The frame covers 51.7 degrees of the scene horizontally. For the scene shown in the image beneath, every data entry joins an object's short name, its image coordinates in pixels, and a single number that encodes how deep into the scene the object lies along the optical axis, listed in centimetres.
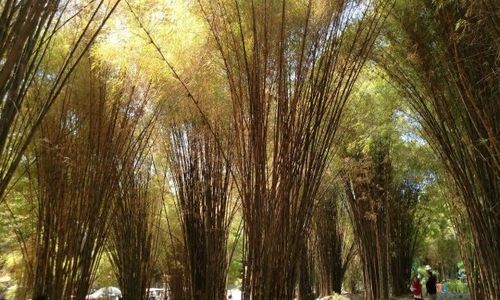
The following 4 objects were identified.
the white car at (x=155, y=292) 1833
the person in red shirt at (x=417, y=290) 919
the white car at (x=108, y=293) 1773
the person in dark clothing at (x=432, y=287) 981
